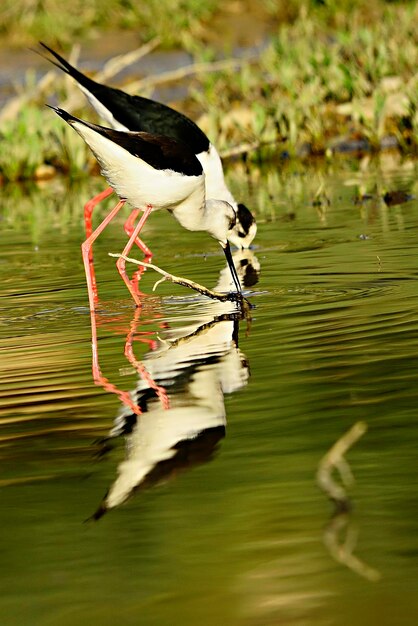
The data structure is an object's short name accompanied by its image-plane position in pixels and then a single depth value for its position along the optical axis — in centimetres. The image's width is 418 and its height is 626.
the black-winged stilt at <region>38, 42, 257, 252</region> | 1525
